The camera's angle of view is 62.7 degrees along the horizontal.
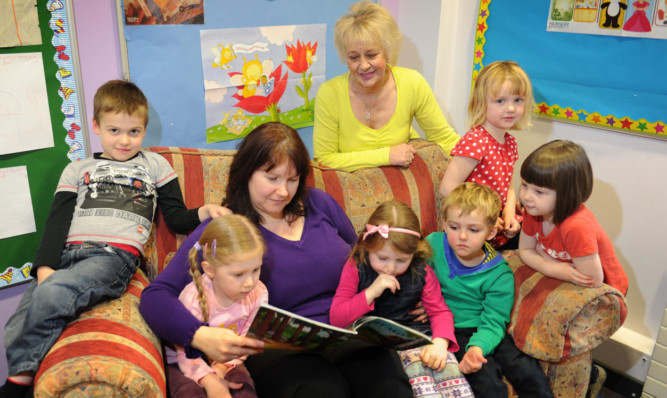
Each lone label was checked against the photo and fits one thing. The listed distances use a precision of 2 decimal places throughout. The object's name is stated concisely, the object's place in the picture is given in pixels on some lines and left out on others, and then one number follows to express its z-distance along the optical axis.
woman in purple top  1.48
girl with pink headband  1.65
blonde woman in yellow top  2.23
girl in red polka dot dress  2.02
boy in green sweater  1.72
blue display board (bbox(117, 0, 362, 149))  2.13
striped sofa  1.33
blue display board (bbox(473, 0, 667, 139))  2.22
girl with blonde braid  1.46
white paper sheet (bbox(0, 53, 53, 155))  1.86
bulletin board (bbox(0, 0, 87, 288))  1.92
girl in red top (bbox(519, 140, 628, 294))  1.74
